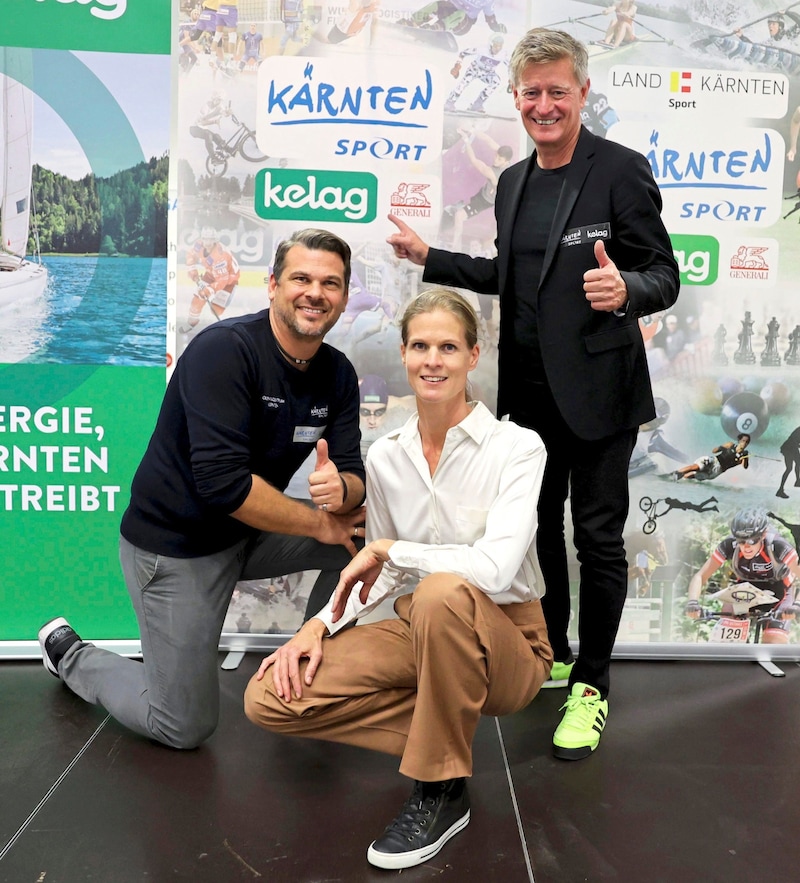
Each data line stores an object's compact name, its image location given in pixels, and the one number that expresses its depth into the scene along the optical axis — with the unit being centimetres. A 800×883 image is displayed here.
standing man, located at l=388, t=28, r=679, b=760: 221
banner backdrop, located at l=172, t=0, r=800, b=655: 273
